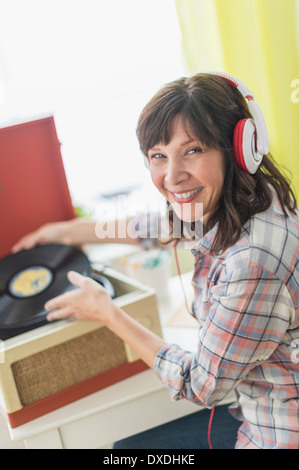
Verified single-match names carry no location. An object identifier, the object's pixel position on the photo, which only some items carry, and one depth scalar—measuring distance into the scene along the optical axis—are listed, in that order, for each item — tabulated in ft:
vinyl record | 3.47
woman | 2.78
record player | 3.31
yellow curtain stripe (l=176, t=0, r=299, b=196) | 4.35
